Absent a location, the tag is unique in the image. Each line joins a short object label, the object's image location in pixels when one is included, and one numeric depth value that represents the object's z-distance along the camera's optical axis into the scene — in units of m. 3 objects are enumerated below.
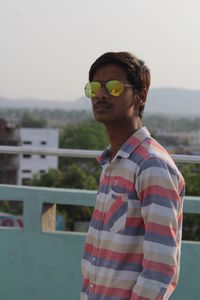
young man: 1.70
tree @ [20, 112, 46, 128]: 119.56
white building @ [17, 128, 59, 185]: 90.94
